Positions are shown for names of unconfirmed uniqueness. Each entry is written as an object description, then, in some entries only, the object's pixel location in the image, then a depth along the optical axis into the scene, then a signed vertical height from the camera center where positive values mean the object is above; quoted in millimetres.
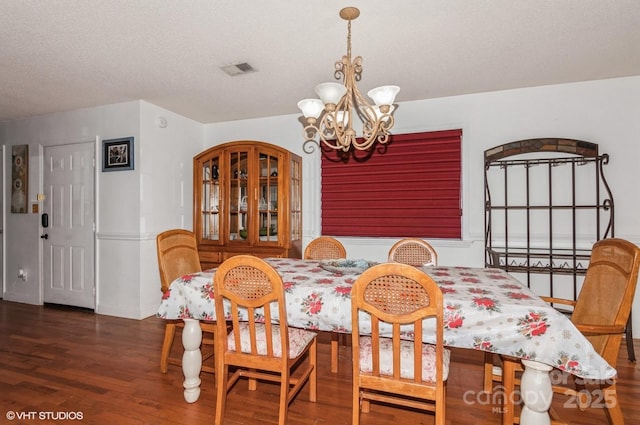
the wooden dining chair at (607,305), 1453 -452
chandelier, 2012 +665
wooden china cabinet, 3709 +111
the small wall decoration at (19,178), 4250 +429
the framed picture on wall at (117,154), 3646 +623
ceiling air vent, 2752 +1174
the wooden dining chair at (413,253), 2693 -337
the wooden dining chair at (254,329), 1596 -579
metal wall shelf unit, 3041 +35
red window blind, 3545 +230
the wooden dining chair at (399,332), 1369 -523
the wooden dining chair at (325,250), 2982 -346
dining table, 1376 -496
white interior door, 3902 -164
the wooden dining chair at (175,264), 2350 -389
